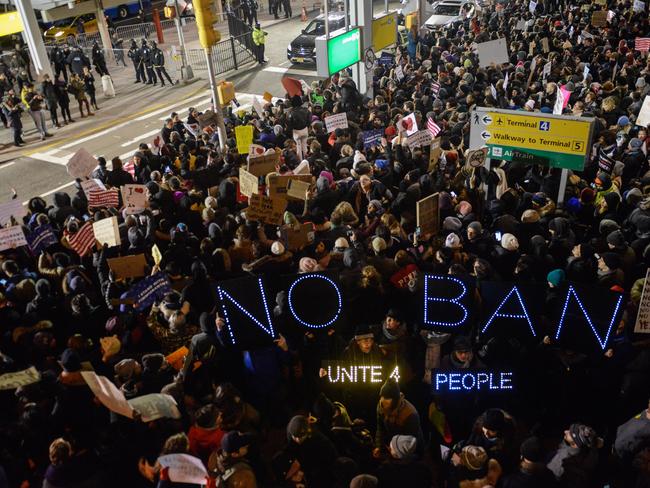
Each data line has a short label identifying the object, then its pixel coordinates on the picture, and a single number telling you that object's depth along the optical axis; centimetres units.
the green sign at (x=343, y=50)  1477
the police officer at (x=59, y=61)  2371
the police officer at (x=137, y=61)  2380
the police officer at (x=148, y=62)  2356
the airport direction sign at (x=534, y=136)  866
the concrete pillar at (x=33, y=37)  2059
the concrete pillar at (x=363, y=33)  1597
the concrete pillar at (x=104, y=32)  2575
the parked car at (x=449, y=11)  2648
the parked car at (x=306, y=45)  2516
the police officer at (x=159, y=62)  2344
